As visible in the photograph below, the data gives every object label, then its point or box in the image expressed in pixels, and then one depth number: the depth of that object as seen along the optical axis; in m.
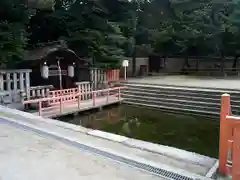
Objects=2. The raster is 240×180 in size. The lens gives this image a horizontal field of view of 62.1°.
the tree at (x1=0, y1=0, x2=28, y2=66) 7.71
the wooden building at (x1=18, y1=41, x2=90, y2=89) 7.96
